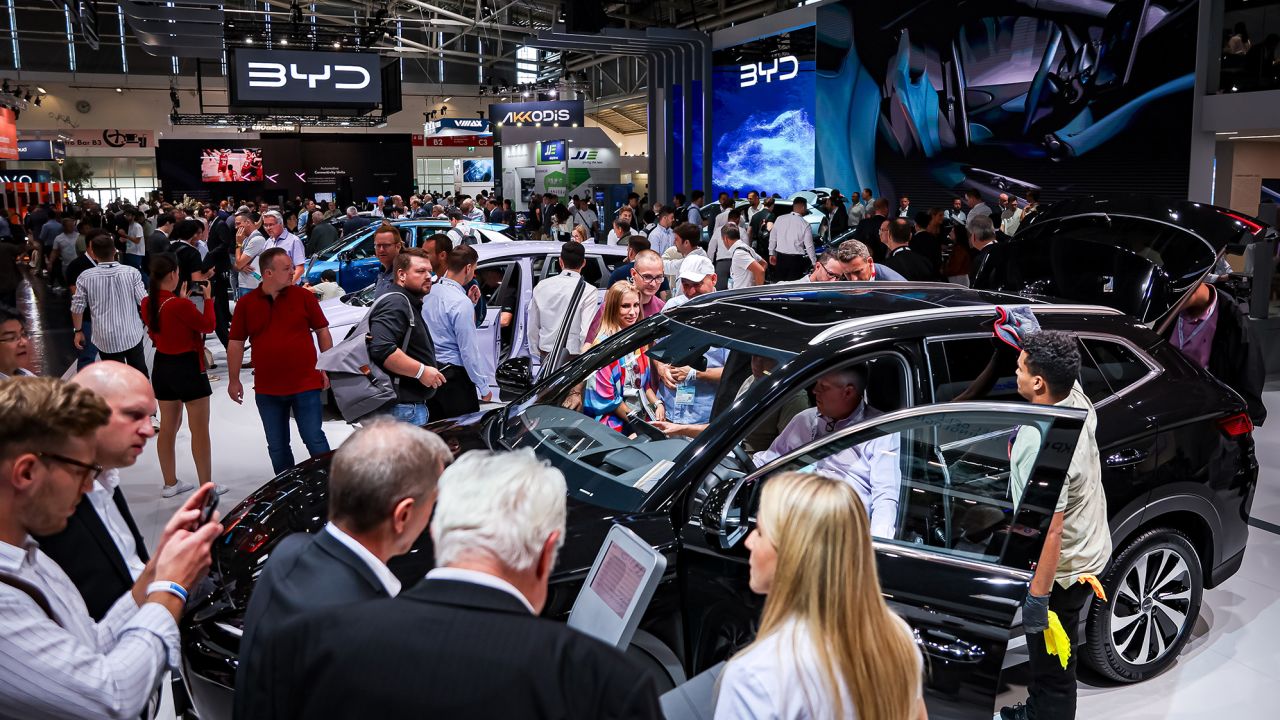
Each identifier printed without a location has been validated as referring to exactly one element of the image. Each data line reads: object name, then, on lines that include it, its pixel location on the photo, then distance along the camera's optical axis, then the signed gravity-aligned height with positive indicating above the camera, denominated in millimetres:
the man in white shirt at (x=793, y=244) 11852 -460
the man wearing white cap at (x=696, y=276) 6027 -425
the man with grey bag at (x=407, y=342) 5141 -694
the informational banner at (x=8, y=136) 17609 +1484
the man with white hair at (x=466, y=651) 1354 -623
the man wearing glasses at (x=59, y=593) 1735 -723
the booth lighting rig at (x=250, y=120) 28953 +2809
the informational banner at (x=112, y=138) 35562 +2787
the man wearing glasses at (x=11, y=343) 3797 -499
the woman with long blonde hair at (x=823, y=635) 1701 -757
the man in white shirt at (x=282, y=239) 10570 -301
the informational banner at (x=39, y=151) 30469 +1995
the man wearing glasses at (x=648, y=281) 5641 -425
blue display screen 21031 +2027
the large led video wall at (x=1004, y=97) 13617 +1711
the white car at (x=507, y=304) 7891 -805
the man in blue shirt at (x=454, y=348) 5574 -789
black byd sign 15641 +2154
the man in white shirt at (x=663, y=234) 12373 -343
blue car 12445 -642
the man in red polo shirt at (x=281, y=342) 5410 -721
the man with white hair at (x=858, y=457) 3049 -798
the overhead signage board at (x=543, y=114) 27625 +2682
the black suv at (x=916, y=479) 2701 -894
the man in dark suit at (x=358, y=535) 1874 -628
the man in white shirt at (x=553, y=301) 6973 -654
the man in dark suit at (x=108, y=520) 2266 -734
